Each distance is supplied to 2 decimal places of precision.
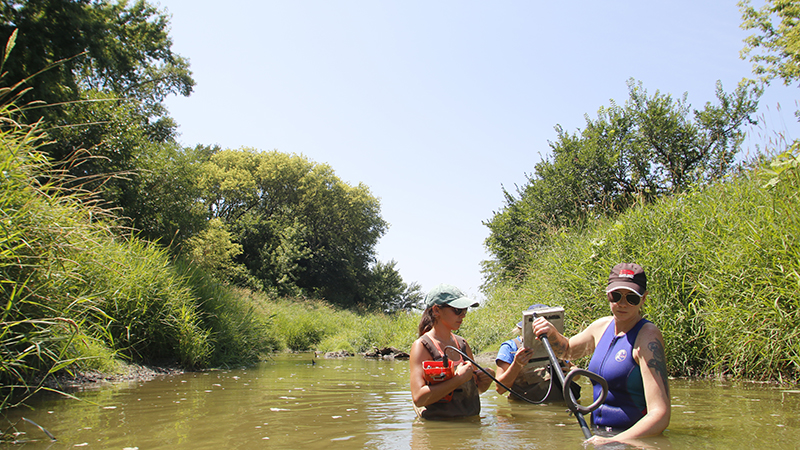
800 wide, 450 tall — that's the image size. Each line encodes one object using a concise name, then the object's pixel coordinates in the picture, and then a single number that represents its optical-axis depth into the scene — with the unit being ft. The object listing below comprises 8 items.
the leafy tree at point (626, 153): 76.74
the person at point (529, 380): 17.14
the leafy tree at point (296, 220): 142.10
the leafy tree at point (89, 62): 37.42
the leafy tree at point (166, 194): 57.93
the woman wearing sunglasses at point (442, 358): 13.79
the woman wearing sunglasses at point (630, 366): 10.27
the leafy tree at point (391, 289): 175.22
